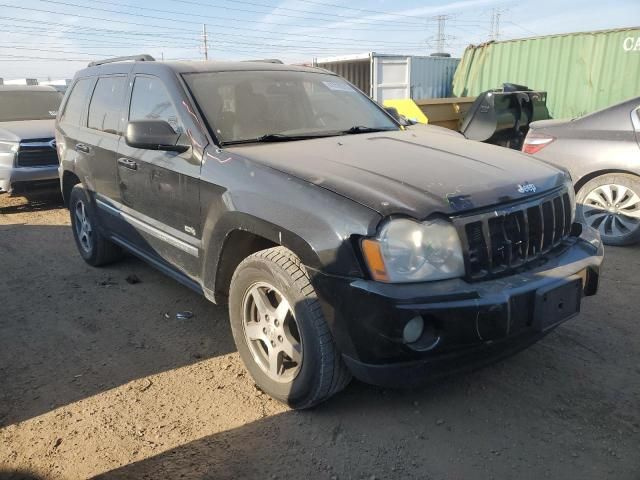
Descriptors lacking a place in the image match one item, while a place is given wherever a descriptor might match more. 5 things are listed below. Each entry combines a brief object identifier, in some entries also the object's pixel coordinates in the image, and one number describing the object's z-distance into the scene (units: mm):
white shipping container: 11258
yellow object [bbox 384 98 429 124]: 8750
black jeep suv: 2291
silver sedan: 5160
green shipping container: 9953
